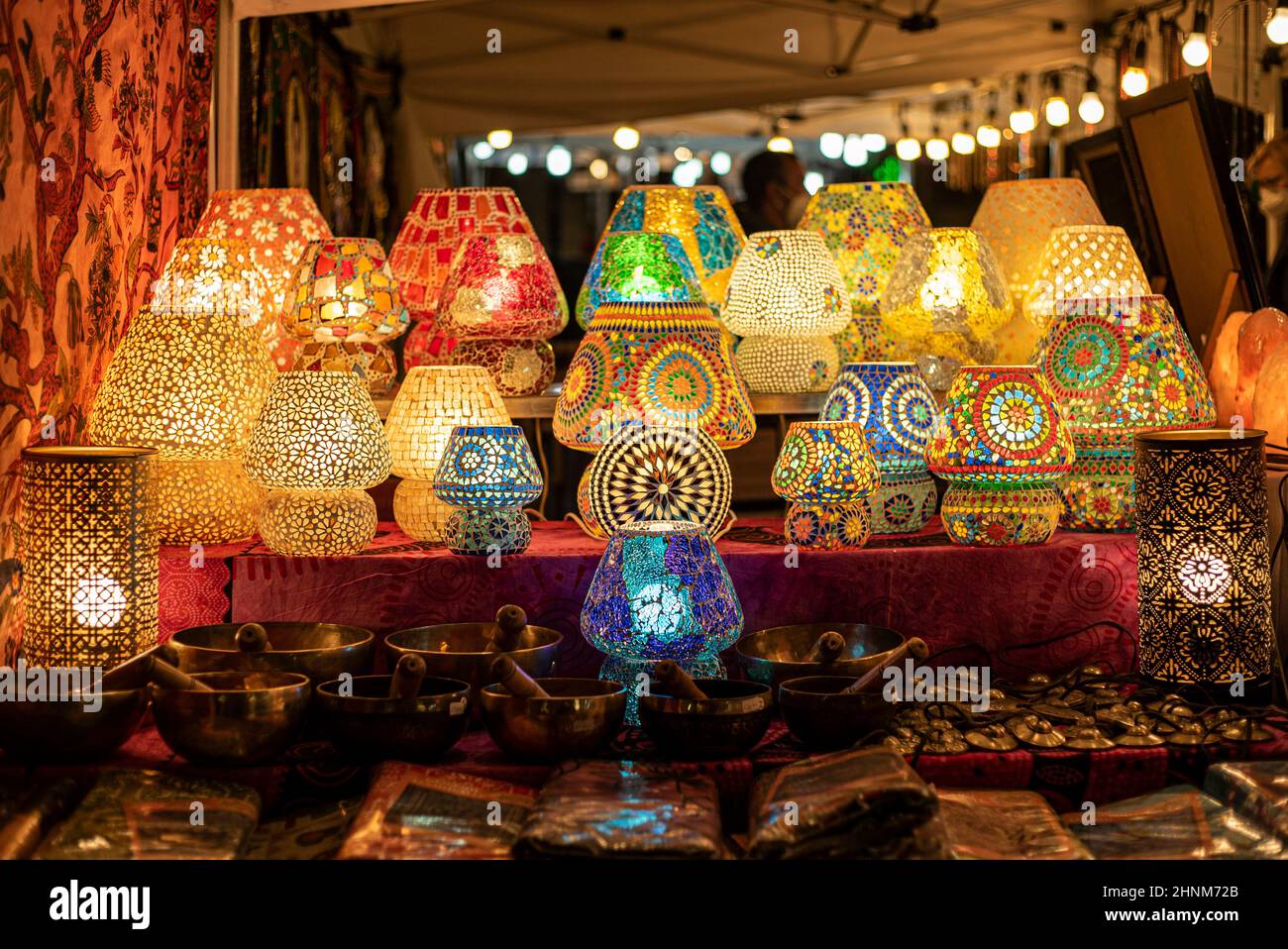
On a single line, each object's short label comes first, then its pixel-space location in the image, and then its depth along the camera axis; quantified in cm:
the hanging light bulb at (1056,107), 892
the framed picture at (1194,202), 402
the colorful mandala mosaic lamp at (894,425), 338
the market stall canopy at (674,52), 649
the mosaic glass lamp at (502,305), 361
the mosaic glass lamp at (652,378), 335
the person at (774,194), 555
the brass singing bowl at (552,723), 262
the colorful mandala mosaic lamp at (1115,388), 332
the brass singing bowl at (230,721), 258
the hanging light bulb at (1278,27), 608
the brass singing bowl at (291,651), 282
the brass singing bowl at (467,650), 288
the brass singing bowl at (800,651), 285
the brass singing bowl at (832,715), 267
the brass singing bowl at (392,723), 263
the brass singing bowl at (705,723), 264
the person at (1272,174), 376
